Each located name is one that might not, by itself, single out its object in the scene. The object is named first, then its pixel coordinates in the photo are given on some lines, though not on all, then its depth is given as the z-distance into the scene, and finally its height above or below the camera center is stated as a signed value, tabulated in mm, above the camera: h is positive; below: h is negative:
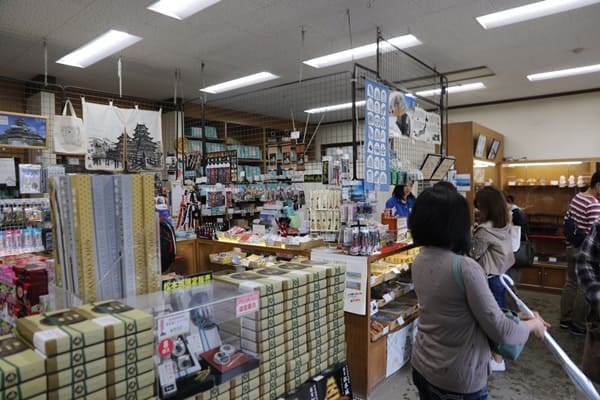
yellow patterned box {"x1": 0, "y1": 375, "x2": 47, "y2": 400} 780 -412
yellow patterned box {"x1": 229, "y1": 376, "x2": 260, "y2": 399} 1212 -646
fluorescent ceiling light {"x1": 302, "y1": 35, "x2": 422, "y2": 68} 4634 +1726
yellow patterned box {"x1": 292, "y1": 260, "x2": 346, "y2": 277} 1566 -344
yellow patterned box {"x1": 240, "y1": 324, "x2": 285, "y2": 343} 1290 -503
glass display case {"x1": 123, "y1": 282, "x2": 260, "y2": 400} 1079 -469
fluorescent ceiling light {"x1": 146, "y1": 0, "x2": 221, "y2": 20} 3636 +1744
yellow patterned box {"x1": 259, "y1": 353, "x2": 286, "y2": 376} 1289 -613
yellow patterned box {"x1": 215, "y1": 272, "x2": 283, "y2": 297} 1305 -342
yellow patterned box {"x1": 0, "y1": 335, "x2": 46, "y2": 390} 782 -363
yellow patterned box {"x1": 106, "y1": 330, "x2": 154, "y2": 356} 932 -383
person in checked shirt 1700 -459
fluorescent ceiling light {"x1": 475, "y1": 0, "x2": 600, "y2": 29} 3682 +1695
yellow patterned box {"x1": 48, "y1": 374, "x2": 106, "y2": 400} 852 -455
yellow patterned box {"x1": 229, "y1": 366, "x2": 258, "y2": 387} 1213 -612
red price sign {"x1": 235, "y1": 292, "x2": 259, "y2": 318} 1234 -382
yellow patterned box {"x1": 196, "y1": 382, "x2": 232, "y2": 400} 1135 -620
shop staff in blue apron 4891 -220
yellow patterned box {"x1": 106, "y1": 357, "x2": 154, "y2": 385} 937 -457
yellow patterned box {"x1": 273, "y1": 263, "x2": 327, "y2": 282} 1464 -340
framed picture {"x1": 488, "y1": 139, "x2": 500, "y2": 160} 6703 +563
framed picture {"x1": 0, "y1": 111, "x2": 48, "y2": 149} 3666 +590
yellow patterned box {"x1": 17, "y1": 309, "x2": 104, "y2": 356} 851 -328
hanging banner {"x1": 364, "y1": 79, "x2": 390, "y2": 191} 3262 +410
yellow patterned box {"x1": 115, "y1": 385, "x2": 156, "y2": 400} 965 -526
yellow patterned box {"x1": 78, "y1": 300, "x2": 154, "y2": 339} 942 -329
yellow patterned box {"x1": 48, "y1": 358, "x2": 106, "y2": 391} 844 -419
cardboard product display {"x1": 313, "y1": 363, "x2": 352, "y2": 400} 1440 -766
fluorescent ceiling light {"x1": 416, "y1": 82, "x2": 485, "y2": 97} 6591 +1655
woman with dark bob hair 1437 -487
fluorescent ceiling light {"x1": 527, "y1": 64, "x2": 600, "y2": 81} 5745 +1644
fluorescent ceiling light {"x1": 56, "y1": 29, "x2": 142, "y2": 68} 4492 +1757
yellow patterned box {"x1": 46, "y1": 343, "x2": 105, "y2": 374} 843 -381
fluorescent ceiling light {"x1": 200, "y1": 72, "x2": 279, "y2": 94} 6223 +1756
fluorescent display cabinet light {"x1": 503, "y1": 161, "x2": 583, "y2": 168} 6645 +294
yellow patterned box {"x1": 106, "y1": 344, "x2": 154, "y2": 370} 934 -420
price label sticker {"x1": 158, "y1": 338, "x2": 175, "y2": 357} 1073 -451
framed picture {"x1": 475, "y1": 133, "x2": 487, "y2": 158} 6029 +564
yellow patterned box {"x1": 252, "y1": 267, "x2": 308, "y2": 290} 1381 -341
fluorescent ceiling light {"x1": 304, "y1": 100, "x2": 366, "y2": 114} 8009 +1642
